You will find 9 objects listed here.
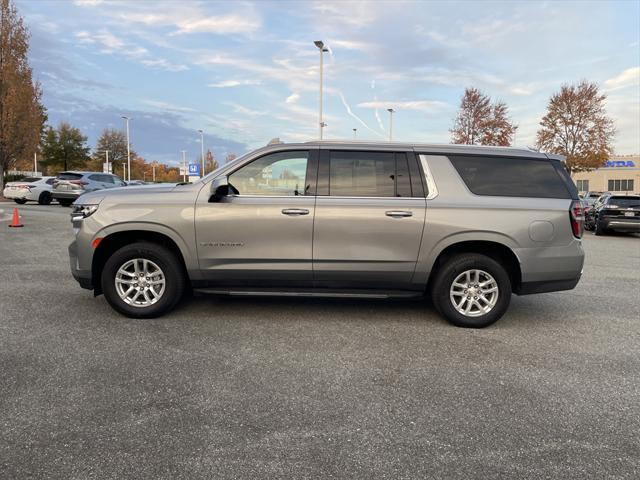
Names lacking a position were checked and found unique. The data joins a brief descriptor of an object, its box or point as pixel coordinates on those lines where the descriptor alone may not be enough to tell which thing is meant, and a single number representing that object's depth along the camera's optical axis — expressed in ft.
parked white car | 79.71
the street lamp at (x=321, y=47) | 87.35
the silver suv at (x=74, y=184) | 75.97
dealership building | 252.62
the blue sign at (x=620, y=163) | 261.65
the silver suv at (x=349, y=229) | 16.12
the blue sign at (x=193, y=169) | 160.86
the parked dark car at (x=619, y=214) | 53.83
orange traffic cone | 44.73
